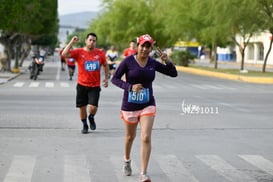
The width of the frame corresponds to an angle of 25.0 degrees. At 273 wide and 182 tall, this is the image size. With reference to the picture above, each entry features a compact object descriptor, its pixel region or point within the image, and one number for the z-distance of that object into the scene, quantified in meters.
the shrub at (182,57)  58.25
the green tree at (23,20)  32.06
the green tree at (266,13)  36.78
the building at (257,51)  75.22
